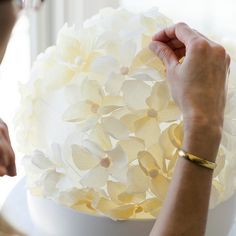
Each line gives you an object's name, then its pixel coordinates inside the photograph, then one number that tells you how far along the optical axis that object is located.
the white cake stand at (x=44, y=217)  0.88
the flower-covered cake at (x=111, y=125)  0.82
